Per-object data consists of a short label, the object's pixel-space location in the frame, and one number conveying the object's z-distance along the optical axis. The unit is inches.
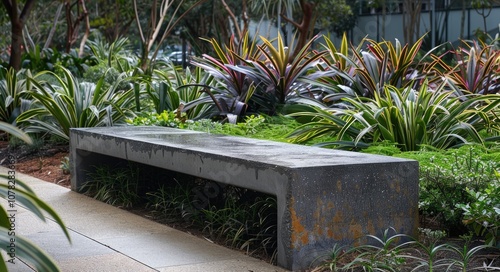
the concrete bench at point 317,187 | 205.2
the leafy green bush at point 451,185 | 231.6
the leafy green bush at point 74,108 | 407.2
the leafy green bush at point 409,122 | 303.6
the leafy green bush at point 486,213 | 204.2
